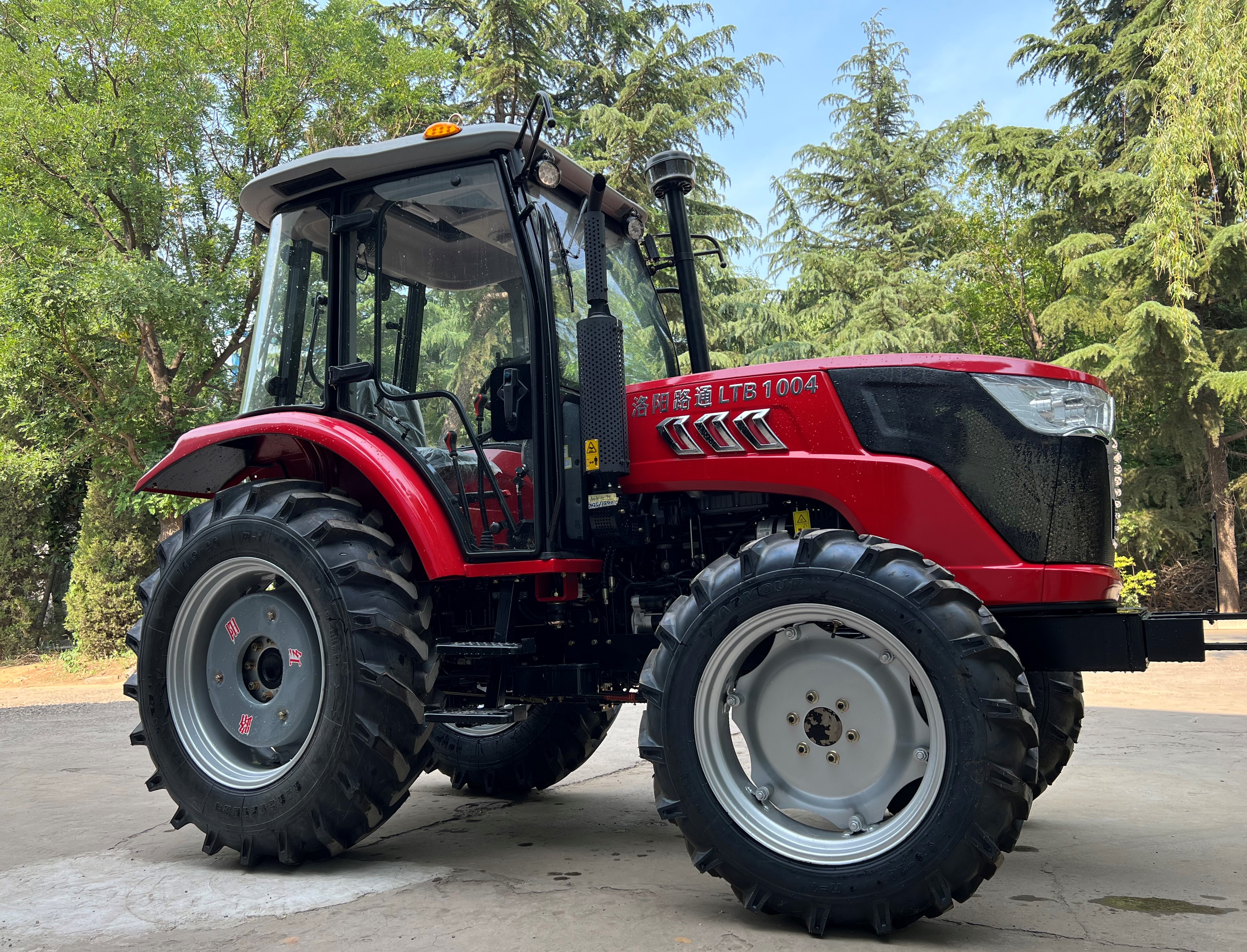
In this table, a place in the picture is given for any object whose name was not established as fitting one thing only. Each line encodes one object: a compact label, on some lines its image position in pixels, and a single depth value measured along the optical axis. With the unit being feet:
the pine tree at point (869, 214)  77.41
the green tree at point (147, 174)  48.55
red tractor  10.34
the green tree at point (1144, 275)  56.49
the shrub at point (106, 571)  55.16
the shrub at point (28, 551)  61.93
